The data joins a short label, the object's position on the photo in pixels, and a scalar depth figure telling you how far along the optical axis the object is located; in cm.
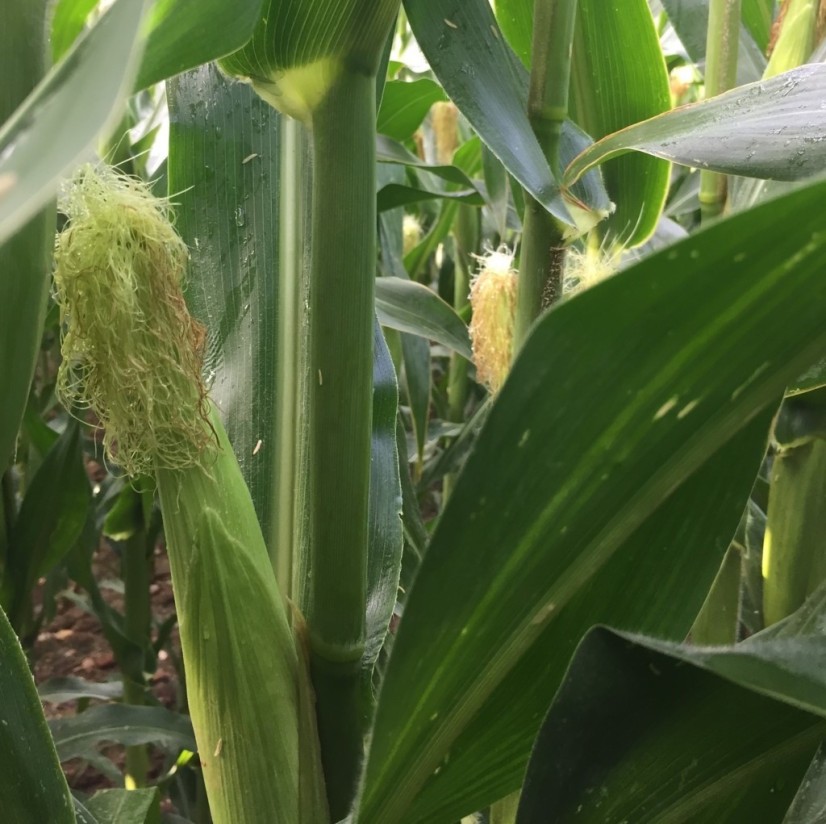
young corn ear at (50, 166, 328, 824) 36
